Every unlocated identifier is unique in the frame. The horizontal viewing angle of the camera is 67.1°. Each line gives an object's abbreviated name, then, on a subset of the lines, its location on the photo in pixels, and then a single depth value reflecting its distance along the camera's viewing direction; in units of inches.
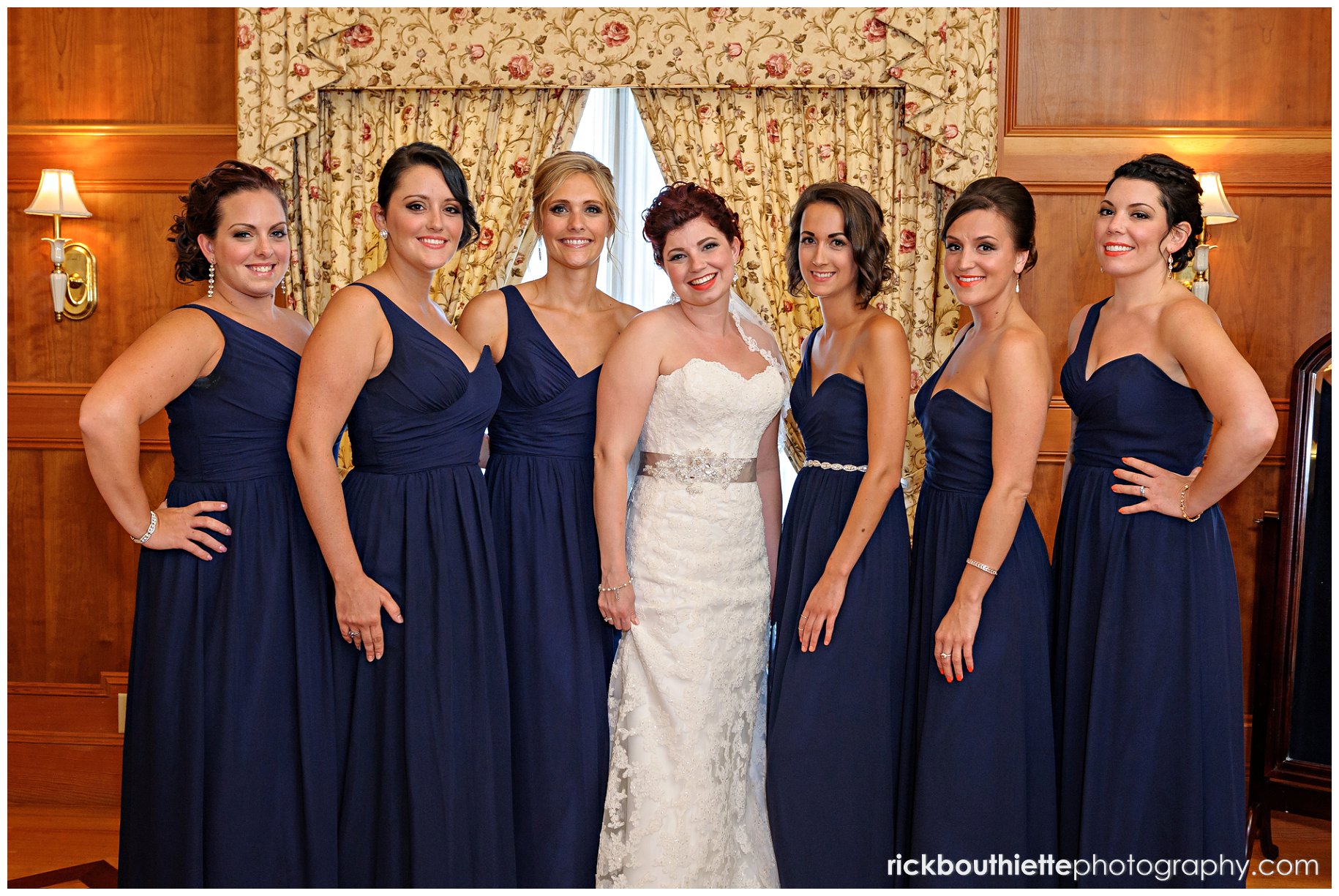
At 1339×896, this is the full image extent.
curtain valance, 138.3
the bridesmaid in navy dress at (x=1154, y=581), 89.7
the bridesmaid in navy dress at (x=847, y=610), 96.2
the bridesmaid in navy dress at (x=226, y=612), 89.5
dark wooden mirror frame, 126.6
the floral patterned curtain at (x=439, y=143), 147.6
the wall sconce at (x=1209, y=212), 133.3
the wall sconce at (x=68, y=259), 144.9
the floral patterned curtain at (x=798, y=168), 144.4
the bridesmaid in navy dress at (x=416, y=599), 92.1
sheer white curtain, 154.8
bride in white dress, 97.7
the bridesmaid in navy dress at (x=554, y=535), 99.3
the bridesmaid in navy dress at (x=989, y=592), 91.2
